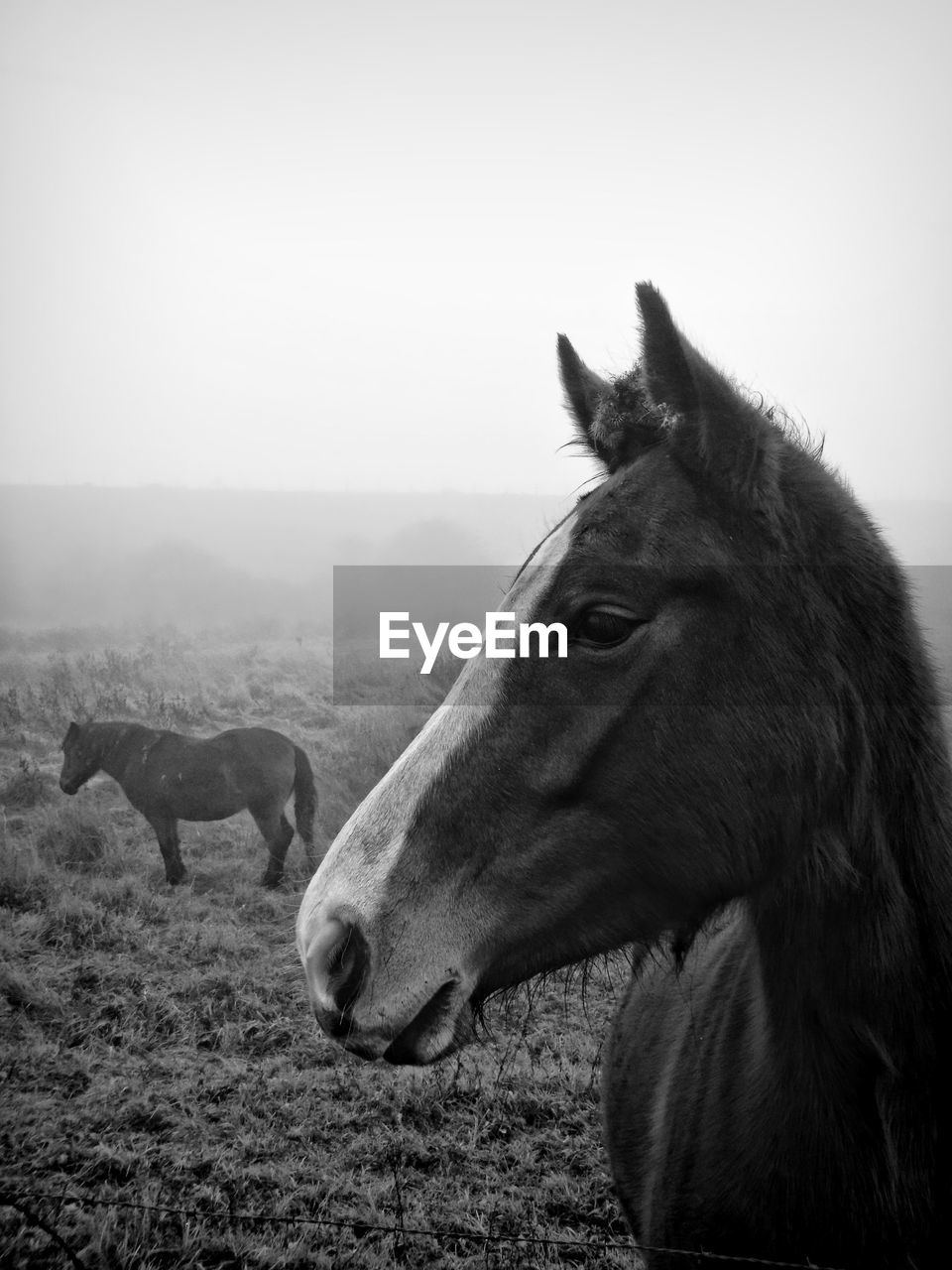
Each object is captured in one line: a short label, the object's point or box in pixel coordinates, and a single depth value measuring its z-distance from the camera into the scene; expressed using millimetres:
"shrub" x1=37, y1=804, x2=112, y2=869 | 8359
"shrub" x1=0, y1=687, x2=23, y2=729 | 11258
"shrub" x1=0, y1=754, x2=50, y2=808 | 9609
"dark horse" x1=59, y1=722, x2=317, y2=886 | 8445
